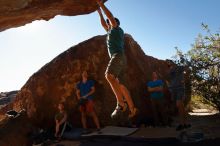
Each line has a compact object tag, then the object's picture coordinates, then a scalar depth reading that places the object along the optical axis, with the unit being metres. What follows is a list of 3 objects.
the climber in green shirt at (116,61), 3.79
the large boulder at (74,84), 6.75
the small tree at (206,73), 7.57
